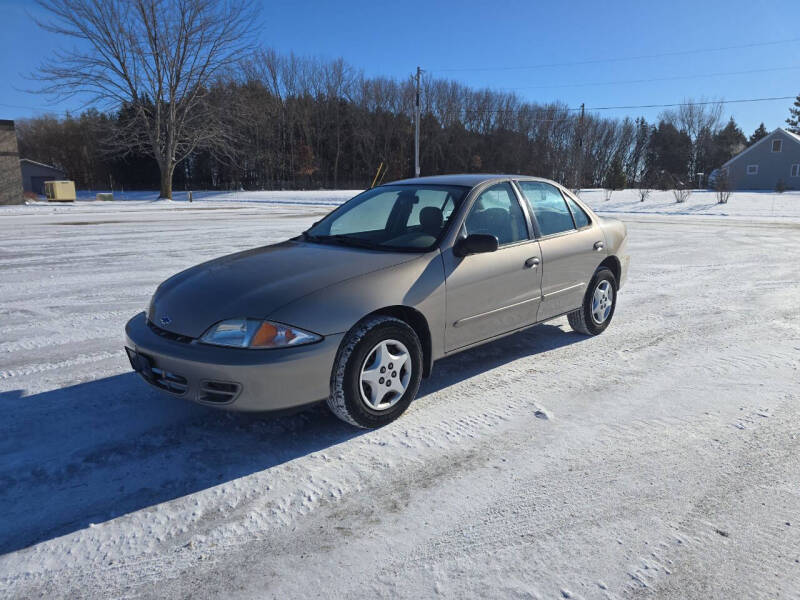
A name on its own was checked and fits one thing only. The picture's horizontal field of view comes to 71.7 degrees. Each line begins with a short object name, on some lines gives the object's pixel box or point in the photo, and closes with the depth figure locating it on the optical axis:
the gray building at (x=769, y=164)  57.37
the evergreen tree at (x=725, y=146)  82.72
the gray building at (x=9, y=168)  30.56
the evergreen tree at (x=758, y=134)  94.45
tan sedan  3.03
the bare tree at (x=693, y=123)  85.22
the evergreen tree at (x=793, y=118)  87.62
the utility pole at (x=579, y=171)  48.16
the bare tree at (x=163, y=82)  33.78
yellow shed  34.00
